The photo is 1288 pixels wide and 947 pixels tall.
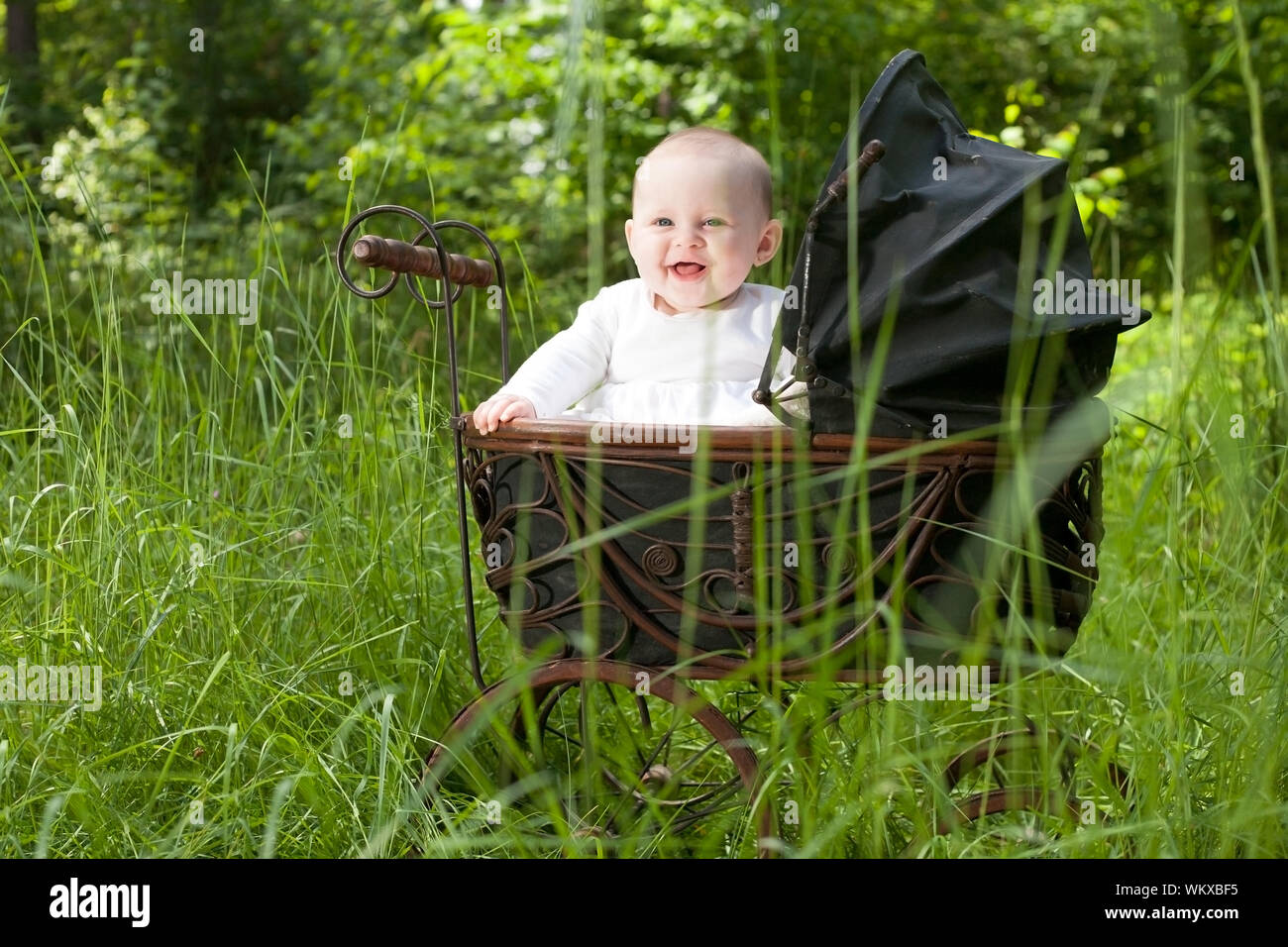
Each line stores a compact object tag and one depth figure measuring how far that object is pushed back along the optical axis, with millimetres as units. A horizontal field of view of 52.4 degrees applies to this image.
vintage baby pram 1678
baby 2014
